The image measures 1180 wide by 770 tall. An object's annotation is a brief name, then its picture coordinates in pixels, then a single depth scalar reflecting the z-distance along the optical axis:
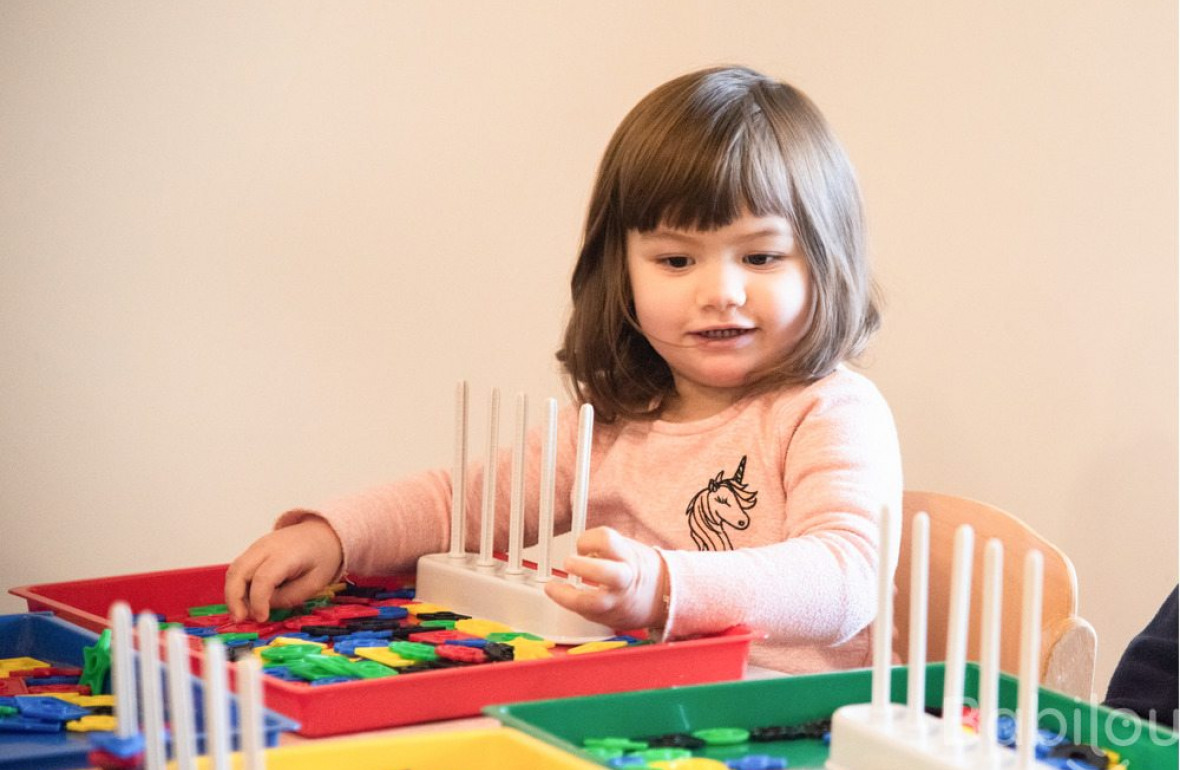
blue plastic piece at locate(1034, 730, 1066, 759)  0.60
